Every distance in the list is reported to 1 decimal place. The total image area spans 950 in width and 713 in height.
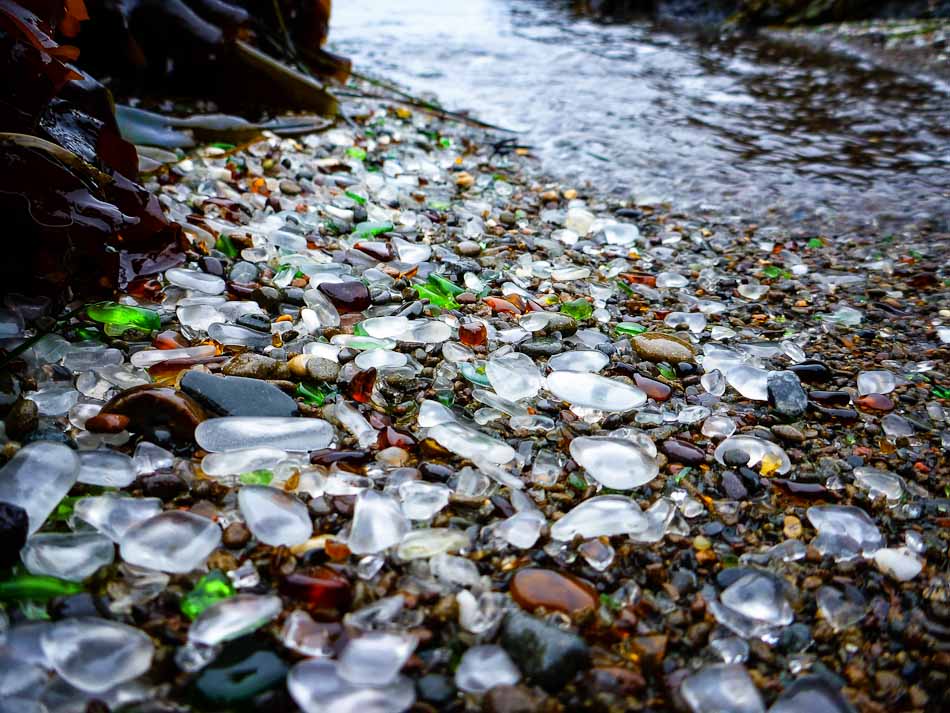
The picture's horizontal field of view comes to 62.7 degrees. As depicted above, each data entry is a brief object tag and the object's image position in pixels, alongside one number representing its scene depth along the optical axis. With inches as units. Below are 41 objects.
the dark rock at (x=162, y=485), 6.3
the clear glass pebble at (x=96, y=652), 5.0
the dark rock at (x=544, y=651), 5.2
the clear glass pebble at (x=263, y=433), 6.7
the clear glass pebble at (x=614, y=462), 6.9
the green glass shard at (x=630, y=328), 9.3
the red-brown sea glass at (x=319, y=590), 5.5
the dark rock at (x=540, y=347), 8.6
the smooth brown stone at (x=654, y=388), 8.1
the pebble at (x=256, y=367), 7.7
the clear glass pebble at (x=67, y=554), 5.5
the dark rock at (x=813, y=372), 8.6
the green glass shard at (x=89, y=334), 7.9
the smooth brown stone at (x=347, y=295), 9.2
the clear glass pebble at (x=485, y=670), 5.2
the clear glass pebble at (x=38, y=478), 5.9
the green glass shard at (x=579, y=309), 9.5
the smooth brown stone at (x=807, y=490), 6.9
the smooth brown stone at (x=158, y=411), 6.7
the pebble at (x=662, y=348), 8.7
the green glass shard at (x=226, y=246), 10.0
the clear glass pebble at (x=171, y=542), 5.7
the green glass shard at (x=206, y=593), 5.4
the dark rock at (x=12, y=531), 5.5
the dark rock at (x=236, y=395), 7.1
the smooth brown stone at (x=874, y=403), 8.1
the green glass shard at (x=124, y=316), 8.1
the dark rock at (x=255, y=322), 8.5
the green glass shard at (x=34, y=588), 5.3
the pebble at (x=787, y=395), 8.0
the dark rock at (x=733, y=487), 6.9
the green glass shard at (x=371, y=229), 11.3
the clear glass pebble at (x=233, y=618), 5.3
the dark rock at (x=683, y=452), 7.2
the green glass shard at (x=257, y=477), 6.5
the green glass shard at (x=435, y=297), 9.4
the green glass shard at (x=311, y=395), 7.5
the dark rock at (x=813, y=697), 5.2
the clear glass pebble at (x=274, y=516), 6.0
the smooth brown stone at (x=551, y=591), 5.7
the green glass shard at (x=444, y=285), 9.8
